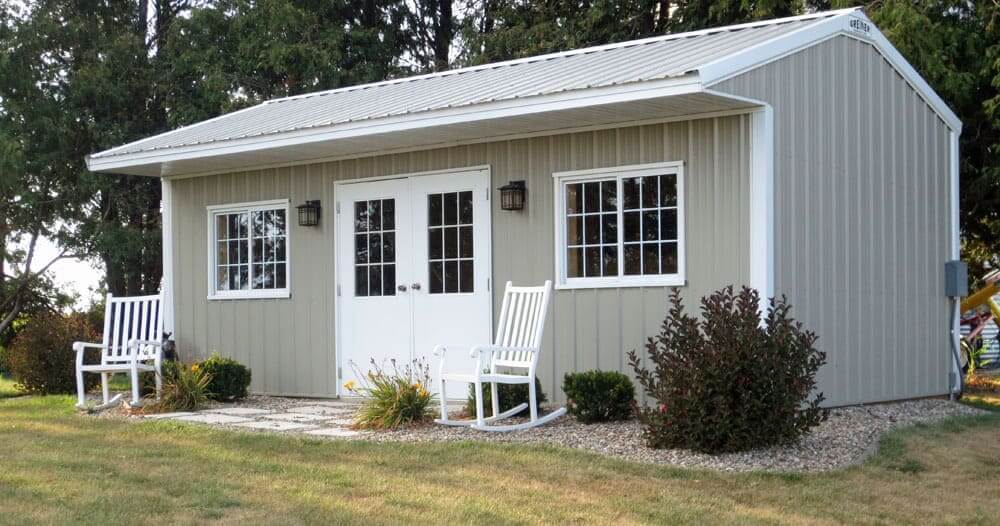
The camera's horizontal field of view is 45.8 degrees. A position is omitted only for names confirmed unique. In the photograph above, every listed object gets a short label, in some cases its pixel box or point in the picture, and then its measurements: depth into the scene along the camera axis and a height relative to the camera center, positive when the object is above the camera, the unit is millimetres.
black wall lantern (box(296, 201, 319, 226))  10109 +482
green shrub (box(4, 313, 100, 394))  11273 -845
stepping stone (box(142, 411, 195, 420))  8711 -1081
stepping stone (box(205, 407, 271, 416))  8922 -1083
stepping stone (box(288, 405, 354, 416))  8930 -1091
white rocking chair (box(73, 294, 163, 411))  9320 -624
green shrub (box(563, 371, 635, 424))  7711 -853
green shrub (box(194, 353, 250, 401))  9656 -887
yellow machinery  11742 -781
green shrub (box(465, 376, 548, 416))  8039 -887
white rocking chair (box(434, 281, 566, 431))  7508 -552
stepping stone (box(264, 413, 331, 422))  8492 -1081
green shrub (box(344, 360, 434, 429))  7820 -921
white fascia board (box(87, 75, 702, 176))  7320 +1047
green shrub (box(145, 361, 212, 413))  9203 -974
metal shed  8008 +472
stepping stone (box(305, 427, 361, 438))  7562 -1062
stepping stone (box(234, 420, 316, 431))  7973 -1071
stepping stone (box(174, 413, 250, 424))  8347 -1069
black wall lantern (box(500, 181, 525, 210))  8898 +532
